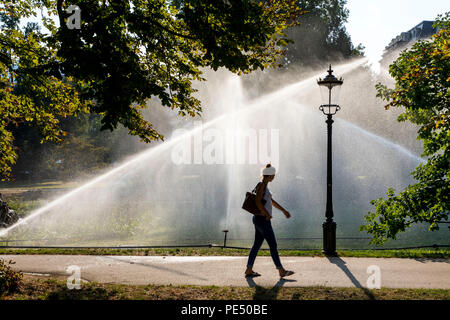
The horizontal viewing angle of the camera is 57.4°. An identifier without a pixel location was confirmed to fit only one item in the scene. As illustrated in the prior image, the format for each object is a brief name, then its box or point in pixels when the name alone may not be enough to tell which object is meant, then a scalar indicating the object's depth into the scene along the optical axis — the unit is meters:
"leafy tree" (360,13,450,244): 7.56
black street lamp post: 9.20
